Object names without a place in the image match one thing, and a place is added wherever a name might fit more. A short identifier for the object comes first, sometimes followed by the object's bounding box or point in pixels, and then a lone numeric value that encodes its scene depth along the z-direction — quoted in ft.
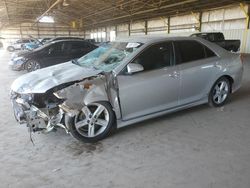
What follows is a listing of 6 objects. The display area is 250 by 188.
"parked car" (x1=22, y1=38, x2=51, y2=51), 51.72
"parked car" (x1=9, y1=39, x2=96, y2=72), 29.48
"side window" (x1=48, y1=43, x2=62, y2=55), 29.99
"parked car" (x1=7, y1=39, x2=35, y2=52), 79.54
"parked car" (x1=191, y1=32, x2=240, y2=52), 43.75
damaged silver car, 9.88
